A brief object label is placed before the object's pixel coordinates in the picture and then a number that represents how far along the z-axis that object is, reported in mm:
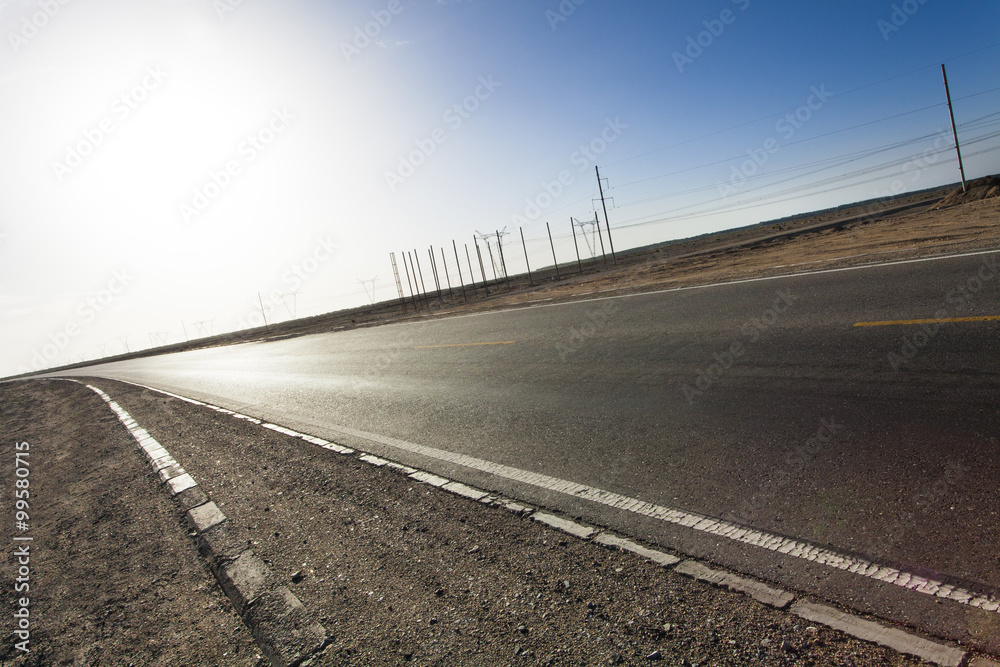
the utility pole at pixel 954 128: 39250
